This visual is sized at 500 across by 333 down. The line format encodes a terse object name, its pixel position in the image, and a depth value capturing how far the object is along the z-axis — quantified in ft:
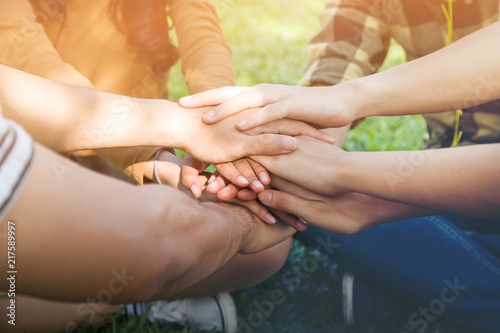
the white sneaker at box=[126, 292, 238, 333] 4.79
